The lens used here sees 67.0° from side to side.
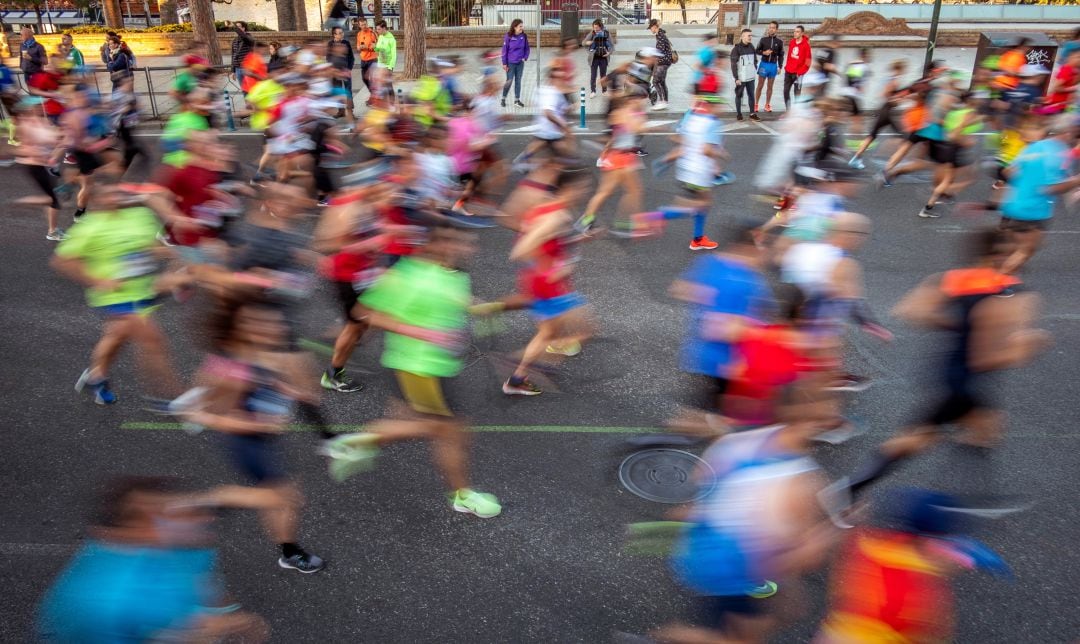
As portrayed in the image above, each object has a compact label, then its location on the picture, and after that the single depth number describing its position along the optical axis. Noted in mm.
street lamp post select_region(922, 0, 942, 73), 16936
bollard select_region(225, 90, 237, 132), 15766
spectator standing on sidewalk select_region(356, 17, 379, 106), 17391
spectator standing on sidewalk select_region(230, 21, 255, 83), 18062
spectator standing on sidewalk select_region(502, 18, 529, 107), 16828
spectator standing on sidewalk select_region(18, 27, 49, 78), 15852
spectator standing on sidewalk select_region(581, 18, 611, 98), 17031
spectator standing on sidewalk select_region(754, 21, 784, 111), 15469
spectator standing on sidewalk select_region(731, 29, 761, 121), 15141
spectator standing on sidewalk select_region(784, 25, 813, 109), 15859
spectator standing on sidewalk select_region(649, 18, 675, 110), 16453
